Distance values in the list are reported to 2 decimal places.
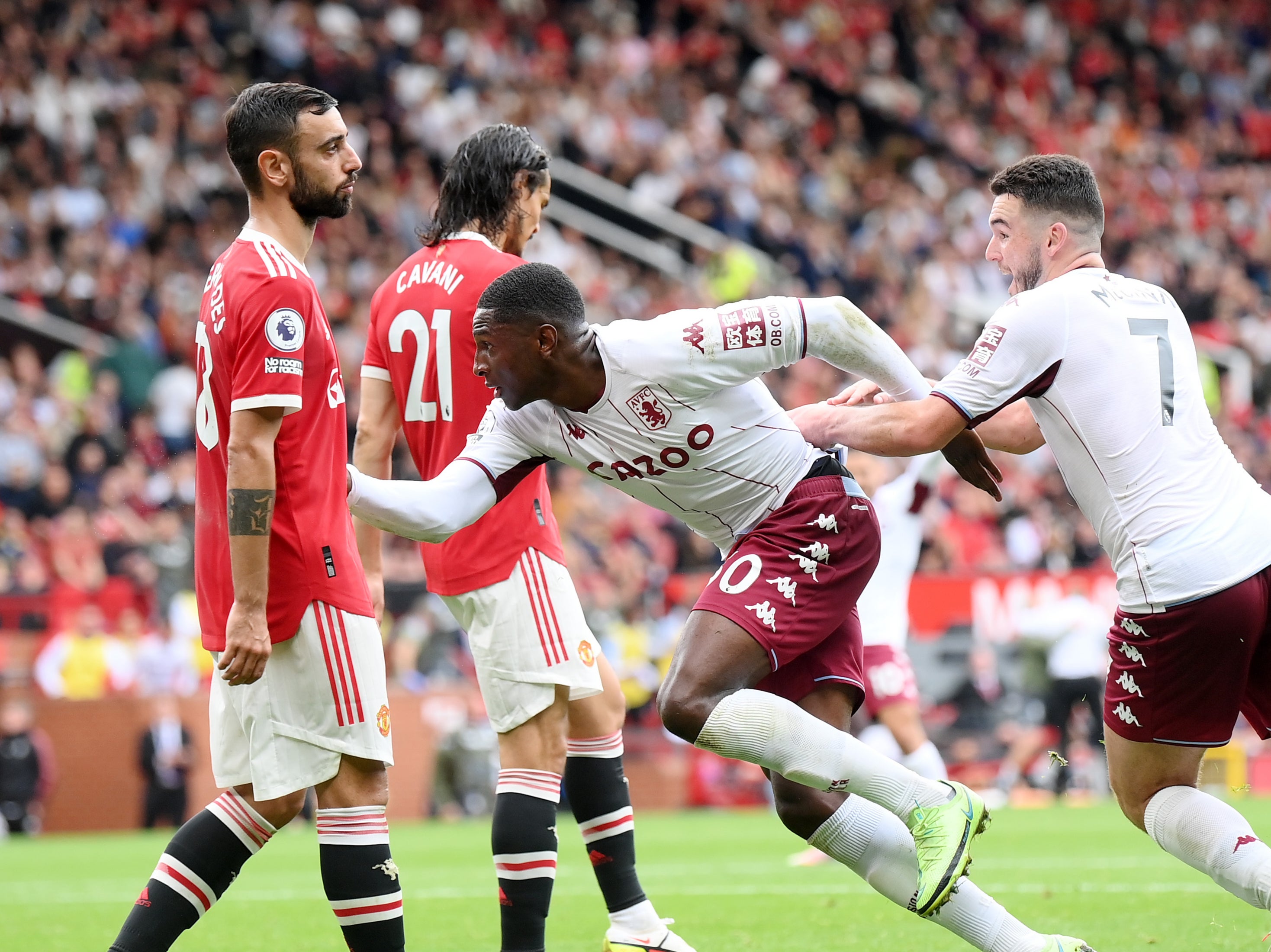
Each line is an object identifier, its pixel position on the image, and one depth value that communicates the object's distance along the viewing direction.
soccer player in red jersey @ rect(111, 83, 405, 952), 8.80
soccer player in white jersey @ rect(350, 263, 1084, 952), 9.11
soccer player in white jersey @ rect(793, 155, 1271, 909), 9.14
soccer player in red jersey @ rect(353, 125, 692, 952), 10.59
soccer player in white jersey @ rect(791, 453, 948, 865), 19.92
